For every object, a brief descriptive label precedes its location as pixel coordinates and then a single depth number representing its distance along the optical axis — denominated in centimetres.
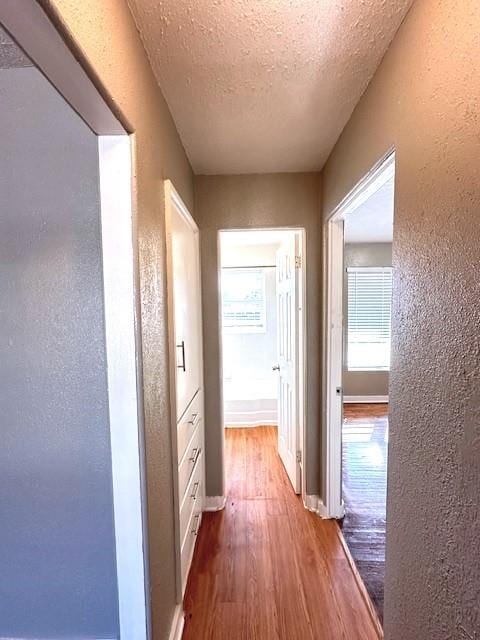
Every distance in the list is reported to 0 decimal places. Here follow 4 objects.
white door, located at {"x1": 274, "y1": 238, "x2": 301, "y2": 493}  245
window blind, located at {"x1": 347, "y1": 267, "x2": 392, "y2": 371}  472
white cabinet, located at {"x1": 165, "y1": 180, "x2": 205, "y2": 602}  148
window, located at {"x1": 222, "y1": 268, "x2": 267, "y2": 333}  425
